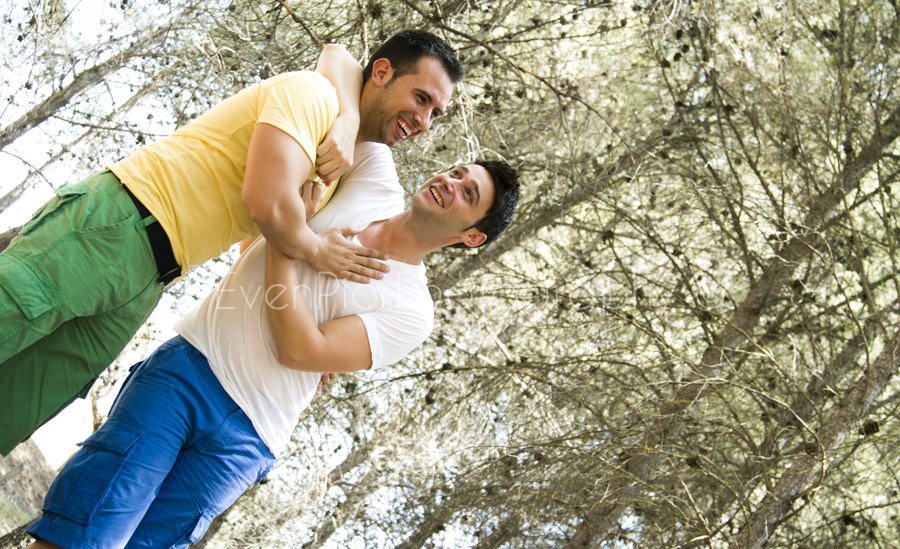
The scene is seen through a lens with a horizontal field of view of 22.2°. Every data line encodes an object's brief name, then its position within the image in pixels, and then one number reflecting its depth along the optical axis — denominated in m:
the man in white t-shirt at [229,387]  4.53
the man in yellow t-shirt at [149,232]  4.50
